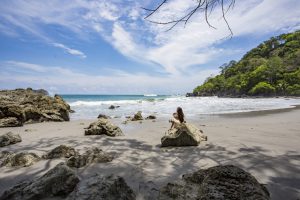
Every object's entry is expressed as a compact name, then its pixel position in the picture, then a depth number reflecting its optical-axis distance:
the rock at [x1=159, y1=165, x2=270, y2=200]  1.41
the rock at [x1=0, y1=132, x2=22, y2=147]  4.17
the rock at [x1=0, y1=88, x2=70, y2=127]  7.60
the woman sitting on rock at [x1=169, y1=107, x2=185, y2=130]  4.92
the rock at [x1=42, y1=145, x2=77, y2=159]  3.11
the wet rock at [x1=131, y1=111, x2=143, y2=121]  8.82
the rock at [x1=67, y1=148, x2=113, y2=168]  2.69
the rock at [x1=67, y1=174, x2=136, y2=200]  1.50
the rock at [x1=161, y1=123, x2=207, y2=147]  3.99
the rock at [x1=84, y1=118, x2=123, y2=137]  5.27
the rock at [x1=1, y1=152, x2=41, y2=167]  2.78
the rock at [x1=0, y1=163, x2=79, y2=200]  1.74
